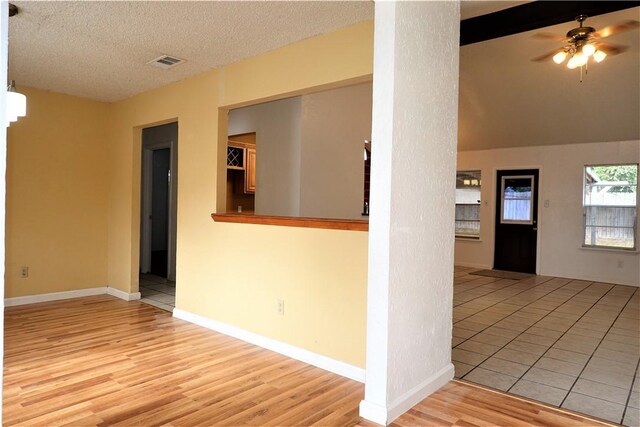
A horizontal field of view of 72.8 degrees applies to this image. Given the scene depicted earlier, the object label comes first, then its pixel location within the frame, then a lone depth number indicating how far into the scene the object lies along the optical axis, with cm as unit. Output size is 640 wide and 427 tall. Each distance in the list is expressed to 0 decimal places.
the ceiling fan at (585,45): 416
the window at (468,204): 882
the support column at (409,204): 238
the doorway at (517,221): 802
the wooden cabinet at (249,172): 690
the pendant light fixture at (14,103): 283
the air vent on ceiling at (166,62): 384
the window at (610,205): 714
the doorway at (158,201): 633
